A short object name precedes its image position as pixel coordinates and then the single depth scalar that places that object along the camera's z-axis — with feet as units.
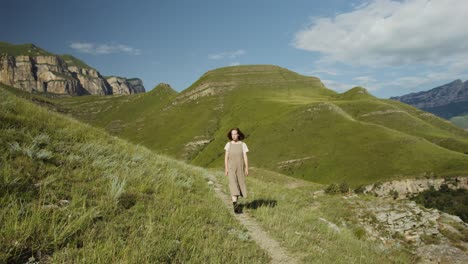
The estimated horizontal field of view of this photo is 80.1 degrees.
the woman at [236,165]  35.45
